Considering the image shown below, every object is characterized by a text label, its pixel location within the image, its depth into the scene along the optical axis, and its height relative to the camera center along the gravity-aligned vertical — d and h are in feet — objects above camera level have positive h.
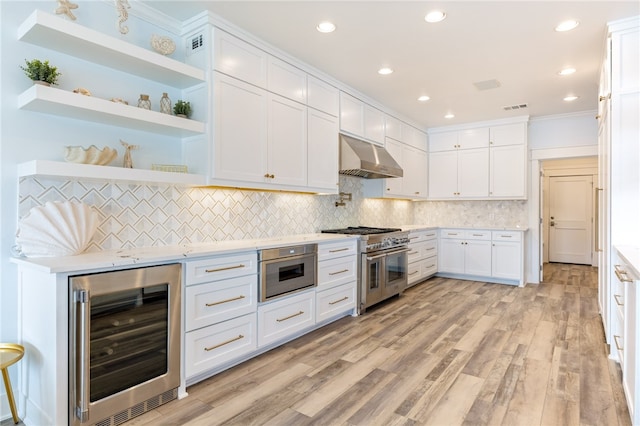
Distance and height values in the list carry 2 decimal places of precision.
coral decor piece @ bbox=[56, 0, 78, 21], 7.04 +3.95
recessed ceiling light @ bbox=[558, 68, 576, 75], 12.26 +4.85
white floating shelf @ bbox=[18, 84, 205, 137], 6.64 +2.00
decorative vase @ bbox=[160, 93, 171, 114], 8.77 +2.57
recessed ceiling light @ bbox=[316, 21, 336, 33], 9.38 +4.87
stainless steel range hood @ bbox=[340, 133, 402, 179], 13.46 +2.04
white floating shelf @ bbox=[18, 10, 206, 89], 6.64 +3.29
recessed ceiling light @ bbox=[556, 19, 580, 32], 9.26 +4.86
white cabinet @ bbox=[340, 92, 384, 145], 13.87 +3.82
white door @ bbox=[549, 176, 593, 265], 26.16 -0.35
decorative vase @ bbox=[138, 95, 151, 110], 8.42 +2.54
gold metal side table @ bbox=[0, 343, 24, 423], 5.85 -2.41
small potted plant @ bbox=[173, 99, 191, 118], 8.89 +2.51
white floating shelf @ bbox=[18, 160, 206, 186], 6.56 +0.77
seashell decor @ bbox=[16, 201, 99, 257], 6.77 -0.36
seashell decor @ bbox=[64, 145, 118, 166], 7.26 +1.14
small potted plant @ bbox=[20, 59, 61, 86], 6.70 +2.60
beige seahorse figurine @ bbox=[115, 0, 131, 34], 7.75 +4.22
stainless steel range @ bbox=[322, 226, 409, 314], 13.20 -1.96
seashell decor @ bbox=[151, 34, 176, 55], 8.61 +3.99
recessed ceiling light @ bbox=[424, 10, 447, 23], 8.80 +4.83
